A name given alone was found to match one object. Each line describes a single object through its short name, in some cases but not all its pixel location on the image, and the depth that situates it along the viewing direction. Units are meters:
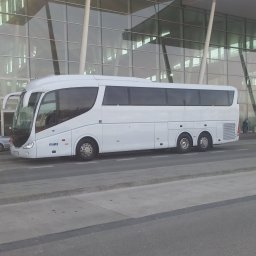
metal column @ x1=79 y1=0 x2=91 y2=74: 27.23
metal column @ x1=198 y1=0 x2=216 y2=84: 34.66
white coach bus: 18.84
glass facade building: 30.88
